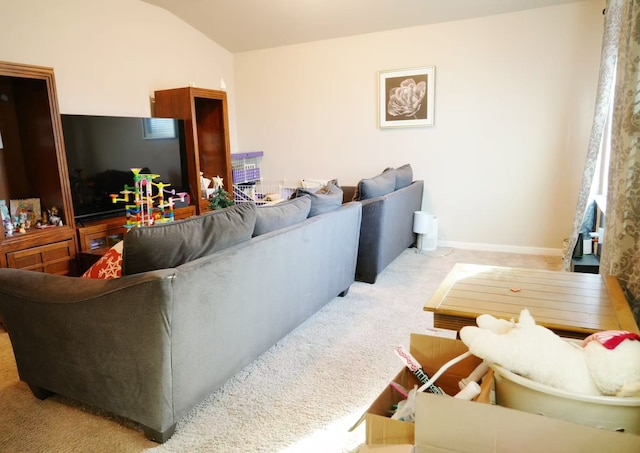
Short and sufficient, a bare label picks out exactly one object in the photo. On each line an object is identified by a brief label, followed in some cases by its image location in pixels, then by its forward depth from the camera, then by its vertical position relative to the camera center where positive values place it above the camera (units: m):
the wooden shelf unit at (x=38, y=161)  3.13 -0.01
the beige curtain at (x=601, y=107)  3.08 +0.27
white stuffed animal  0.82 -0.43
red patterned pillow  2.03 -0.52
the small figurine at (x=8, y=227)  3.05 -0.47
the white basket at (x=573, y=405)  0.80 -0.50
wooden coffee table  1.34 -0.55
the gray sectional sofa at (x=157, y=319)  1.67 -0.69
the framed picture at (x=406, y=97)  4.57 +0.57
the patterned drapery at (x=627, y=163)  1.44 -0.07
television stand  3.43 -0.64
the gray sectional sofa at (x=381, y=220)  3.57 -0.62
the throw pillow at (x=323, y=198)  2.88 -0.33
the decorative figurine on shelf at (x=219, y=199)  4.43 -0.47
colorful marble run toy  3.24 -0.39
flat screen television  3.64 +0.03
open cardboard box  1.13 -0.63
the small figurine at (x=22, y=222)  3.13 -0.46
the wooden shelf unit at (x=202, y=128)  4.48 +0.31
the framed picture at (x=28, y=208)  3.31 -0.37
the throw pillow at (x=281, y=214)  2.34 -0.36
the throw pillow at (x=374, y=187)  3.64 -0.33
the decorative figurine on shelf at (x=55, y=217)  3.33 -0.45
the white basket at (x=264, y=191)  5.31 -0.49
